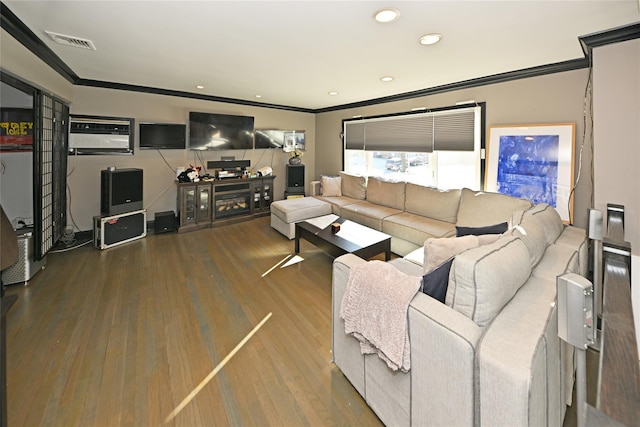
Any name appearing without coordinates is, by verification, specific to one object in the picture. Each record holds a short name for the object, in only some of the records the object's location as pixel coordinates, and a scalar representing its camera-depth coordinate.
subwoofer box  3.97
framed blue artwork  3.06
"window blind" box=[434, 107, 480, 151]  3.91
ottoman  4.45
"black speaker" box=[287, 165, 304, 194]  6.32
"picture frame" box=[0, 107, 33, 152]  3.44
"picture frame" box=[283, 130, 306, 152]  6.38
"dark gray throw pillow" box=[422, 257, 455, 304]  1.43
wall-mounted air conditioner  4.16
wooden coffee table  3.08
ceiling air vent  2.46
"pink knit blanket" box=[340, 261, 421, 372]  1.32
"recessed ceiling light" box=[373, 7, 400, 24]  1.94
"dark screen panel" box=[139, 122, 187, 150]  4.66
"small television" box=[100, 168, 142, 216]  4.02
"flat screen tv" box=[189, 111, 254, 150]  5.07
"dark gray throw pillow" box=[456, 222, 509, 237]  2.14
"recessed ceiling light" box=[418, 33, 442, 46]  2.32
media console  4.90
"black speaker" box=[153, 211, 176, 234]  4.71
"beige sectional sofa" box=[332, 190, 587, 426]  1.00
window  3.95
